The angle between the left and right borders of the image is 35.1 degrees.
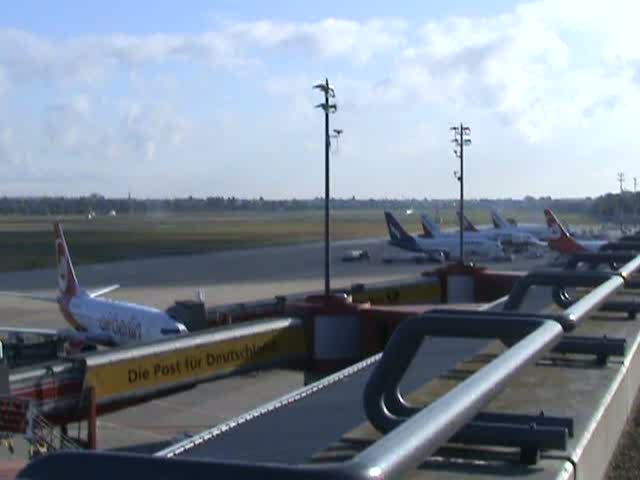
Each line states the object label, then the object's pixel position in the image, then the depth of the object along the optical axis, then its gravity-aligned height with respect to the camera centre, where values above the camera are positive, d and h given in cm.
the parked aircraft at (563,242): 7524 -269
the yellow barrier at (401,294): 3048 -264
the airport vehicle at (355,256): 9485 -444
